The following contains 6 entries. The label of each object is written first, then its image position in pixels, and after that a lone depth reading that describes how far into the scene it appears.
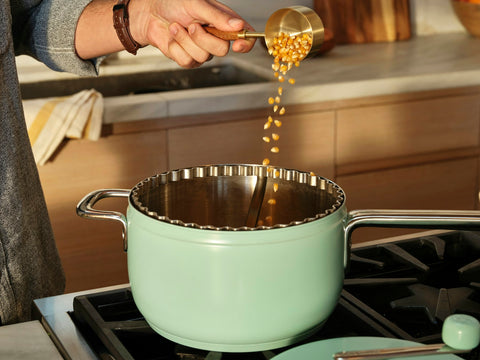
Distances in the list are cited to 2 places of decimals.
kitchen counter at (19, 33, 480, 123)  1.89
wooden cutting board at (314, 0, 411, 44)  2.58
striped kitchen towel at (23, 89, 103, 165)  1.75
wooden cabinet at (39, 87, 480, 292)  1.88
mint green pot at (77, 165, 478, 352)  0.57
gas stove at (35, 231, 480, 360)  0.66
